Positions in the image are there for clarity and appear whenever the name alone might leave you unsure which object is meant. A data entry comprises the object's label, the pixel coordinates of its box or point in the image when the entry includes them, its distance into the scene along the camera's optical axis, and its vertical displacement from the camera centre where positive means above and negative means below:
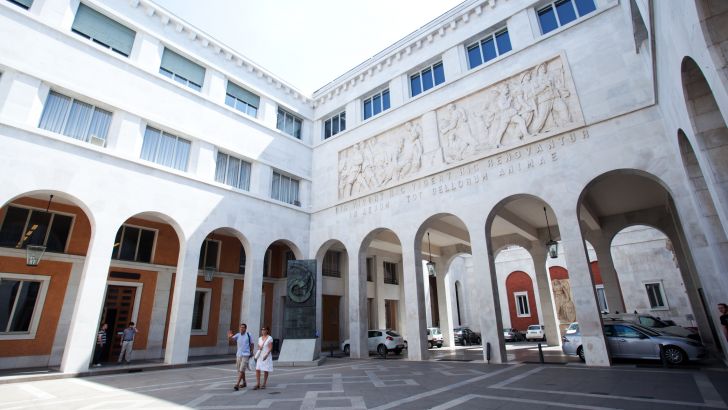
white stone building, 10.46 +5.29
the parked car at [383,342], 17.17 -1.23
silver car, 9.73 -0.97
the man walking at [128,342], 13.27 -0.67
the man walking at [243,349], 8.35 -0.69
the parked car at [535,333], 25.09 -1.40
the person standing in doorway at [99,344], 12.54 -0.68
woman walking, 8.11 -0.80
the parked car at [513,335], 25.55 -1.53
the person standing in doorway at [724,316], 7.55 -0.17
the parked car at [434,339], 20.98 -1.34
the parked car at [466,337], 24.65 -1.55
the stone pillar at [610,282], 15.91 +1.23
